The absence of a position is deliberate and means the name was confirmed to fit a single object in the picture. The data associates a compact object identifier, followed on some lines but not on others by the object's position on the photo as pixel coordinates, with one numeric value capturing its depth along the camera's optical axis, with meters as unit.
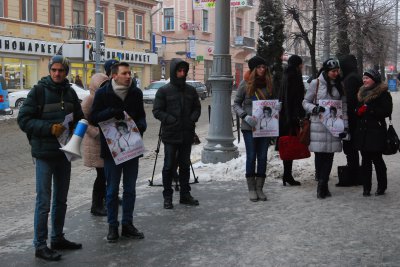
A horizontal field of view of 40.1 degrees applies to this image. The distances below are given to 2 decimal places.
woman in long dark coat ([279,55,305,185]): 7.79
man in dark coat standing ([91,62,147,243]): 5.29
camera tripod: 7.91
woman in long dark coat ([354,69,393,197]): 6.92
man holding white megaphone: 4.80
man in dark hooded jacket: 6.64
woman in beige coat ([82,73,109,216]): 6.16
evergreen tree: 13.83
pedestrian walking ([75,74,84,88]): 32.38
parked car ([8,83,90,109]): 27.58
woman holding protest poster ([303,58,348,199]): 7.02
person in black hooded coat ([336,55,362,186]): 7.45
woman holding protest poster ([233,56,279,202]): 7.04
